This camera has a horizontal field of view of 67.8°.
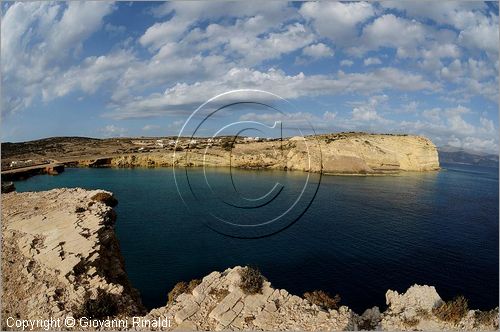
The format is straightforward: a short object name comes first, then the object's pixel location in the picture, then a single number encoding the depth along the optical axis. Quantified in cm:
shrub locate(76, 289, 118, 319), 1438
